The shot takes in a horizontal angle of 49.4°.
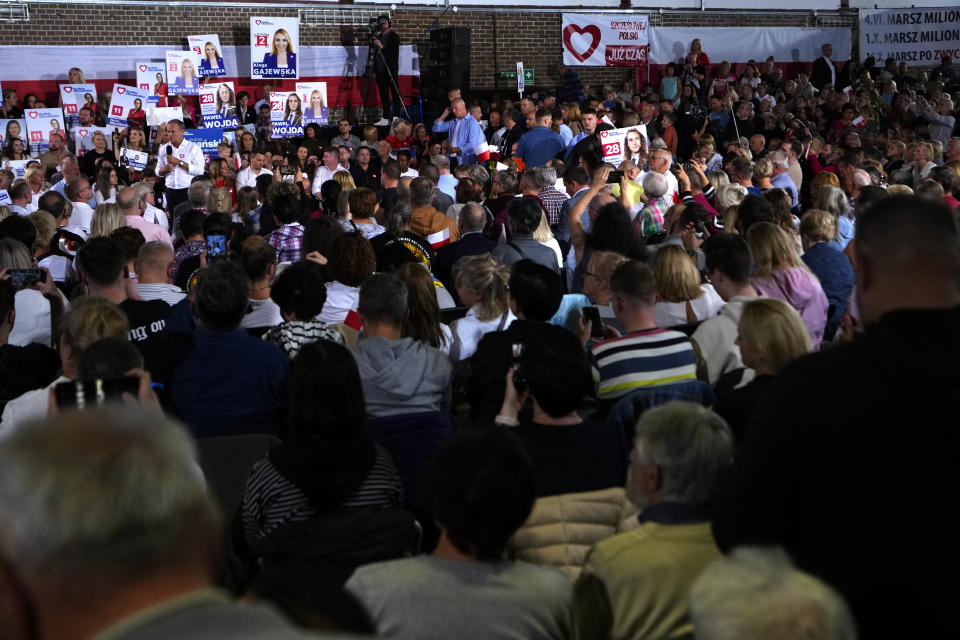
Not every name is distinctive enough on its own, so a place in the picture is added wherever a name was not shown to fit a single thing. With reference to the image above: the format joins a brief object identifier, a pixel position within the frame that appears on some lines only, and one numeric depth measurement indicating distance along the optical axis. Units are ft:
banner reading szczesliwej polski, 68.95
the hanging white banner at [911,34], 73.92
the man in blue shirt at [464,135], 46.01
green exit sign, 68.03
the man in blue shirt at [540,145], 40.60
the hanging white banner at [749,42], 70.38
